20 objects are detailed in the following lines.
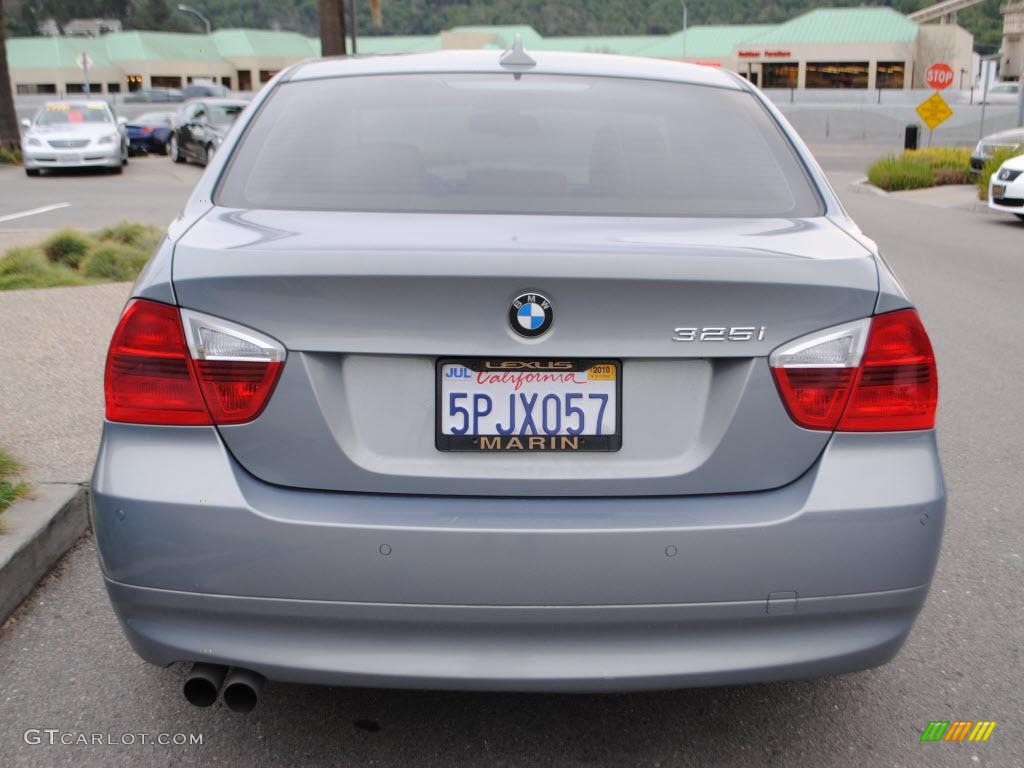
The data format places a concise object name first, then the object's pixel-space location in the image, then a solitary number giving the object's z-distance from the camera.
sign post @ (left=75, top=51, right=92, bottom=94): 41.22
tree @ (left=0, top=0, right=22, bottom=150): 30.37
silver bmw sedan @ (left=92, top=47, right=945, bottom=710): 2.44
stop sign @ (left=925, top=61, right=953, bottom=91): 27.80
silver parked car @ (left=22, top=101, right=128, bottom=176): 26.53
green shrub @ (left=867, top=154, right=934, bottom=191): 23.38
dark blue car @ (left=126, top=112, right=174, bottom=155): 35.25
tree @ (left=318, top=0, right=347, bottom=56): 27.62
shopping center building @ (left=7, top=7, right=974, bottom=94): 78.81
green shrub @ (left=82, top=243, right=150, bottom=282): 10.15
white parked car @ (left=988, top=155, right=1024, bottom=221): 16.12
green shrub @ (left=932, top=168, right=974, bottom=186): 23.84
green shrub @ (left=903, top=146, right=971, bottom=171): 24.33
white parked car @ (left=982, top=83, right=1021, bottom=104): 55.66
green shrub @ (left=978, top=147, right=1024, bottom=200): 19.61
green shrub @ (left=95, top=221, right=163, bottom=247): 11.83
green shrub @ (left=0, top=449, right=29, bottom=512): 4.26
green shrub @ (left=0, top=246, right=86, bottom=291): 9.52
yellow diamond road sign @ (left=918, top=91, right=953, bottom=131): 26.25
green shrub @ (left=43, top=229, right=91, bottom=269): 11.01
